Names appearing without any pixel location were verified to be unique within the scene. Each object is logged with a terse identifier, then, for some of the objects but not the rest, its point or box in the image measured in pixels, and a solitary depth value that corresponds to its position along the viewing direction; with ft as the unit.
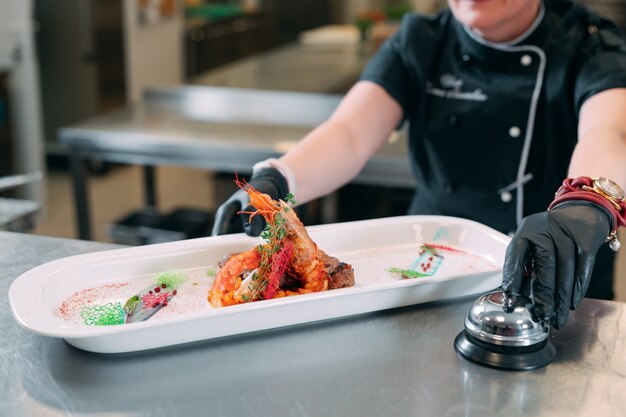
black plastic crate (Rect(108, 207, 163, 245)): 12.93
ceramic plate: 3.77
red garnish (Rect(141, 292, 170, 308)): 4.17
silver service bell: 3.71
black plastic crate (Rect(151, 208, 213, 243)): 13.12
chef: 5.90
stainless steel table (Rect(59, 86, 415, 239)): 10.26
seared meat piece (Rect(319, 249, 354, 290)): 4.25
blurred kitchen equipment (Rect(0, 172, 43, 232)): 9.08
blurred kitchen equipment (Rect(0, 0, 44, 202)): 14.89
